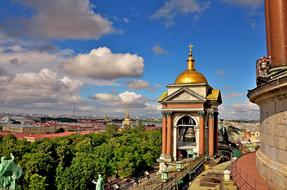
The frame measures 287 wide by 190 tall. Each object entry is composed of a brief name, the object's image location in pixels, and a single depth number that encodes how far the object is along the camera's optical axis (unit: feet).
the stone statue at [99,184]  55.67
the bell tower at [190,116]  130.00
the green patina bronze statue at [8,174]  51.32
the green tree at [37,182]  123.34
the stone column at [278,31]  38.81
